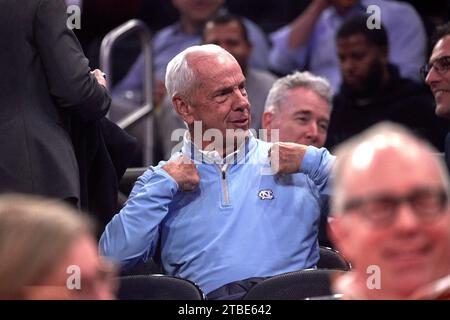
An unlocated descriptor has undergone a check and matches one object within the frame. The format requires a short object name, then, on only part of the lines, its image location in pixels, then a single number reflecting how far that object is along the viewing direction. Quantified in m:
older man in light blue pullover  6.36
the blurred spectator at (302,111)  7.95
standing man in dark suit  6.02
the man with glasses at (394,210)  3.47
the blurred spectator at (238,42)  9.86
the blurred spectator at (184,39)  10.80
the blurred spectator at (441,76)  7.11
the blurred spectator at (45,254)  3.21
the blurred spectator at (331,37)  10.25
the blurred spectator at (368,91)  9.23
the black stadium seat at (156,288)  5.68
